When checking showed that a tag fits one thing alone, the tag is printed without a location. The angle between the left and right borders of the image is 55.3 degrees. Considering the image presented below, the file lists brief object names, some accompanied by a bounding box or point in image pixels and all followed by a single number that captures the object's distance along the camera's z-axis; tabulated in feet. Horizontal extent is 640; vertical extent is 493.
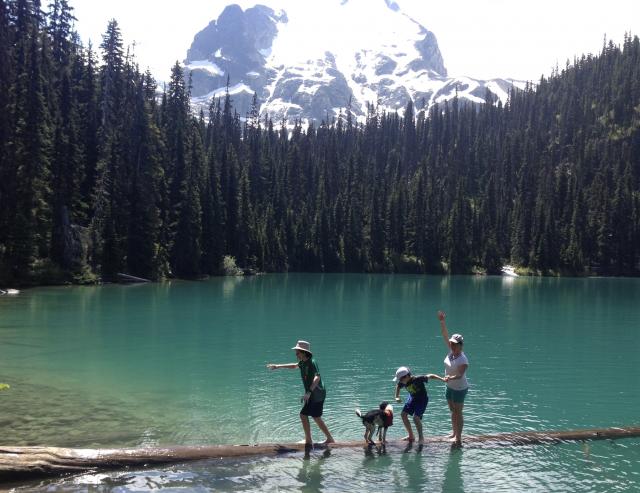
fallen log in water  36.42
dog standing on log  44.39
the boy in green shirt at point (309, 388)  43.39
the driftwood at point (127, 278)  249.14
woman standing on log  44.50
